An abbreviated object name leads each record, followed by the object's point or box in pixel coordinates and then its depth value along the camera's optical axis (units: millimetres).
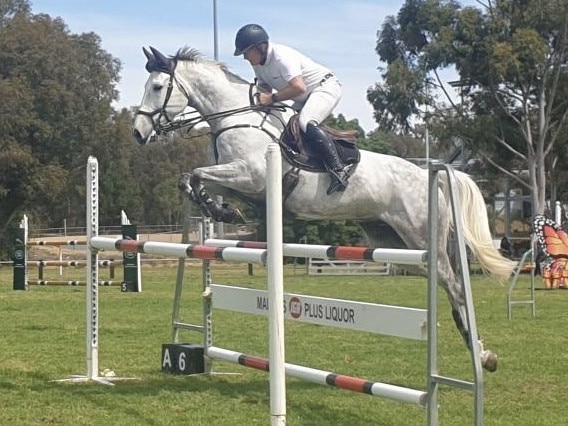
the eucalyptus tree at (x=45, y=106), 35031
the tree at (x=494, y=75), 29328
